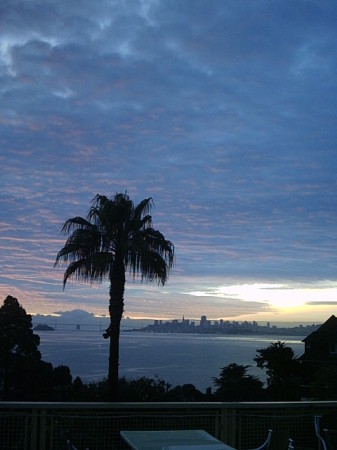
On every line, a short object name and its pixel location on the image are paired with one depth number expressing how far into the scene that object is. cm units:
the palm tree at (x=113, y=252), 1516
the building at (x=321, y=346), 2626
